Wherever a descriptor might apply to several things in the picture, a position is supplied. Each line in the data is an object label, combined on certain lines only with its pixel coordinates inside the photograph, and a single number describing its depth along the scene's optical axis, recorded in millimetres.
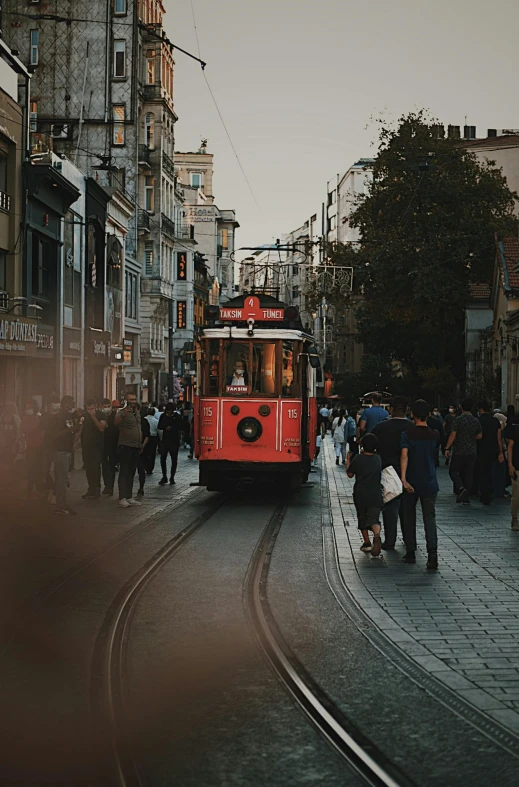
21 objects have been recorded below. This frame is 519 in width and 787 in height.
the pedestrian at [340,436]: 36409
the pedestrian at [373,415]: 19984
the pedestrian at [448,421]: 29927
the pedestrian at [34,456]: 20906
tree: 50250
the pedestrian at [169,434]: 25672
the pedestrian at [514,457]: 16609
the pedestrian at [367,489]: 13992
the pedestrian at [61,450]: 18500
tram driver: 21328
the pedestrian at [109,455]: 22625
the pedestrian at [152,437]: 26219
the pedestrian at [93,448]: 21719
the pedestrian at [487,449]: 20969
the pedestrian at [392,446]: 14977
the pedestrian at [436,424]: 24242
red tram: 21172
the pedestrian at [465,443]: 20625
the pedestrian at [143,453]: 22938
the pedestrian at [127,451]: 20391
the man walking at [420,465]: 13188
